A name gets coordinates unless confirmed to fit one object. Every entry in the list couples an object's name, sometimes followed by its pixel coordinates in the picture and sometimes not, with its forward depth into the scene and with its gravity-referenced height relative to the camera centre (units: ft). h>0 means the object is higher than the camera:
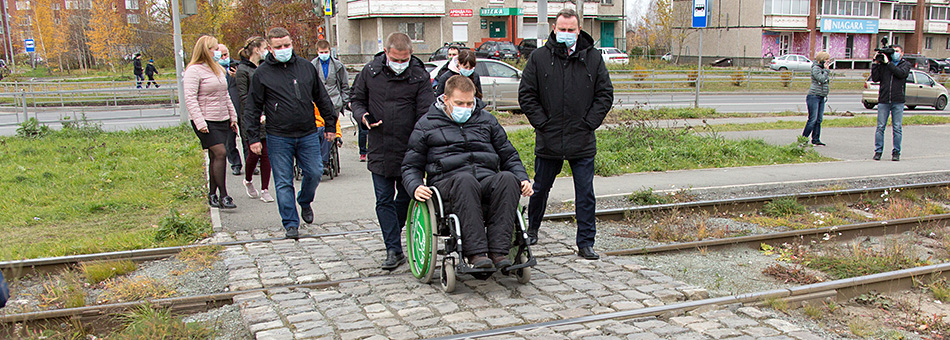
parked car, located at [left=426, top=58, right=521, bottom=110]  63.31 -1.27
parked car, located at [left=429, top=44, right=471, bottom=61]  126.64 +2.33
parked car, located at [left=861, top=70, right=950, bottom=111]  83.51 -4.26
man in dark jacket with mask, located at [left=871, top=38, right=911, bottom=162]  39.04 -1.48
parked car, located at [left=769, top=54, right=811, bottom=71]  161.07 -0.88
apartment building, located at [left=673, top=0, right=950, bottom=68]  194.18 +8.60
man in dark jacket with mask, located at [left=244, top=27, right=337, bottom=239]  22.25 -1.29
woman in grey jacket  45.24 -2.17
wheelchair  16.90 -4.29
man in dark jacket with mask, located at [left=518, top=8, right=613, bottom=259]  20.03 -1.00
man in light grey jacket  33.22 -0.30
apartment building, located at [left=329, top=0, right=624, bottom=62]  173.06 +11.22
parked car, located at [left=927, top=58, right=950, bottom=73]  166.26 -2.40
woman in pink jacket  26.02 -1.17
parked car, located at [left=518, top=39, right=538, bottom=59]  151.64 +4.04
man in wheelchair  16.79 -2.54
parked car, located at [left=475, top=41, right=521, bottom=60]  141.31 +3.09
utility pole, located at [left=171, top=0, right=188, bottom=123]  51.89 +1.26
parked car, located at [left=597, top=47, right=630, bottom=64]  148.33 +1.46
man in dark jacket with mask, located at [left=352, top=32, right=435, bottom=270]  19.90 -1.22
